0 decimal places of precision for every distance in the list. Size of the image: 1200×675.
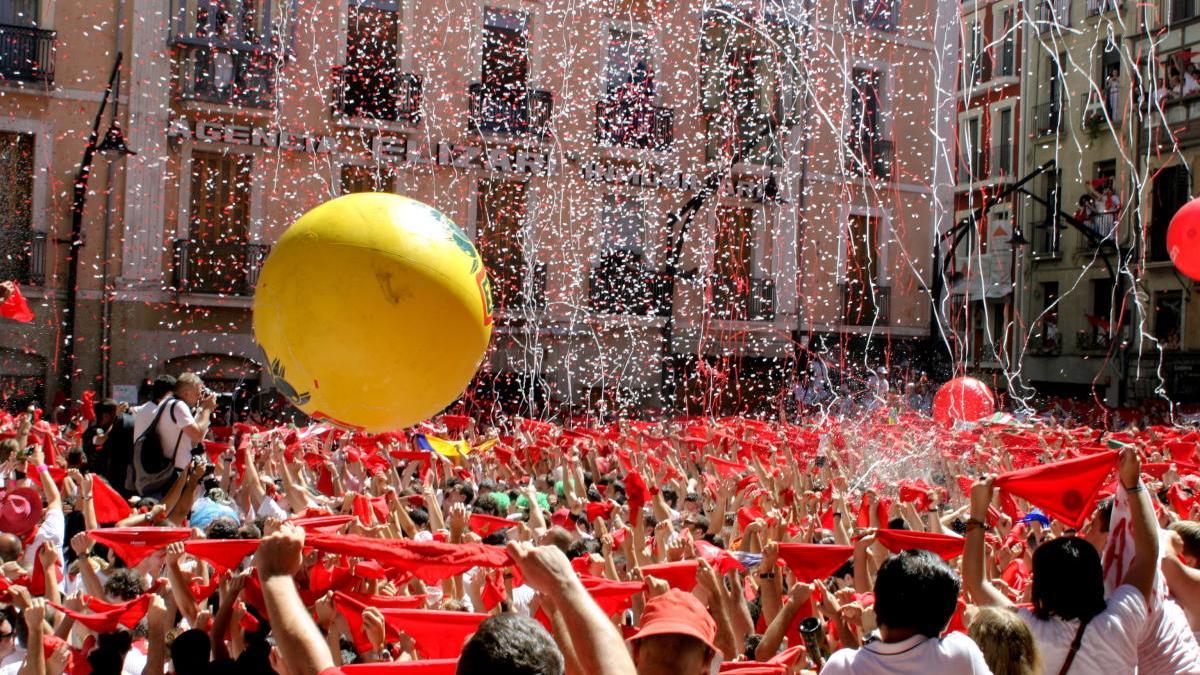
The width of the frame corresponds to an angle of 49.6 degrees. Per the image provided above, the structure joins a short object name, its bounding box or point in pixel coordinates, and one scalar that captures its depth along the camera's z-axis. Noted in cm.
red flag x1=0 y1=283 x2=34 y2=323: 965
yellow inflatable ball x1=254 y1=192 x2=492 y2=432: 398
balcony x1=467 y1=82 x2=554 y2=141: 2023
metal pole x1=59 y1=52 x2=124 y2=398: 1759
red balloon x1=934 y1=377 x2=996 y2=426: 1474
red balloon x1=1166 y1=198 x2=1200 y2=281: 905
